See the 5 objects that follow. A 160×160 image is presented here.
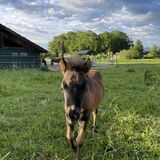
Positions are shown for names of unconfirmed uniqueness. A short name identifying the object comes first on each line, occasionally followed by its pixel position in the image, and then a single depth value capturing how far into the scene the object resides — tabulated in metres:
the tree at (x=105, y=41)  56.92
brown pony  2.47
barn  15.82
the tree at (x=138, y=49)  51.66
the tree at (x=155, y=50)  51.98
